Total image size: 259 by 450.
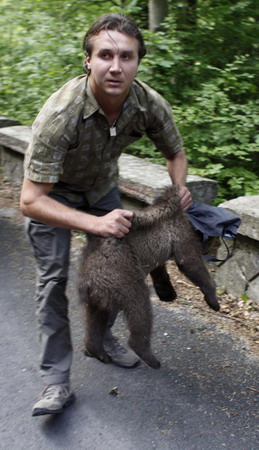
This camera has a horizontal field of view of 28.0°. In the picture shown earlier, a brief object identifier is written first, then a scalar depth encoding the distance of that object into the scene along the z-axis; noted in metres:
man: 2.79
